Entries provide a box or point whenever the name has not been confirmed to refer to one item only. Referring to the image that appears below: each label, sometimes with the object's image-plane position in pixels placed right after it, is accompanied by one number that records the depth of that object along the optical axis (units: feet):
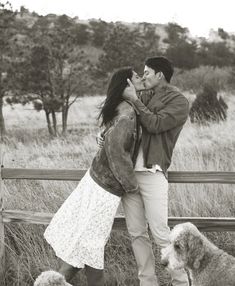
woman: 14.30
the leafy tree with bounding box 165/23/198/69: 117.08
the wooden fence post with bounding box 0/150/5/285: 18.28
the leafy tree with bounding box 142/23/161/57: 85.21
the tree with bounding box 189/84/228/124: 52.03
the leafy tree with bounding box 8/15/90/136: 59.52
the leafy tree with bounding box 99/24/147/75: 79.51
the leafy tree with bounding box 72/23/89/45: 170.01
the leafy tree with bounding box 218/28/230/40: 188.79
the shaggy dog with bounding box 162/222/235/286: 13.78
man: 14.57
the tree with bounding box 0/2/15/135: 63.93
